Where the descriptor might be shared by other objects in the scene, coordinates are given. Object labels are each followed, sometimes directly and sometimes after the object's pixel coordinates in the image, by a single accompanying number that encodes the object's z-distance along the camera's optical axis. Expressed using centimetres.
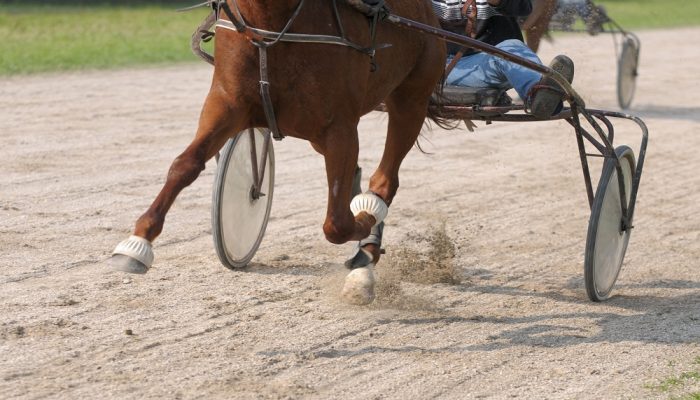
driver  1013
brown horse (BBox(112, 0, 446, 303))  780
